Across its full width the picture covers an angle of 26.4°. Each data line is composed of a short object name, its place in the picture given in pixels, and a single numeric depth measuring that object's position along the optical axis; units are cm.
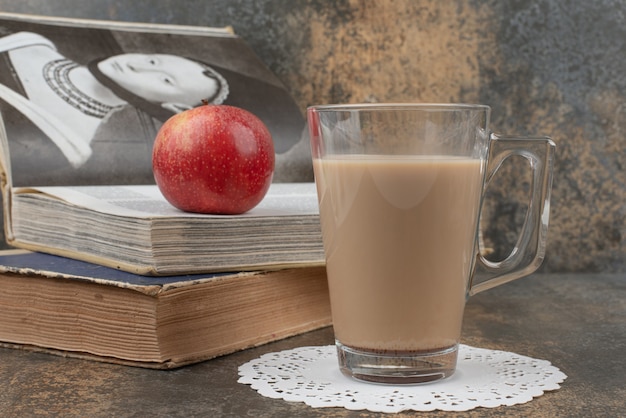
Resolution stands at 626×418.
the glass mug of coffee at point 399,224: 59
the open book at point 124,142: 67
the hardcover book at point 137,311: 64
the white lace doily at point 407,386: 57
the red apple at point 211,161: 71
